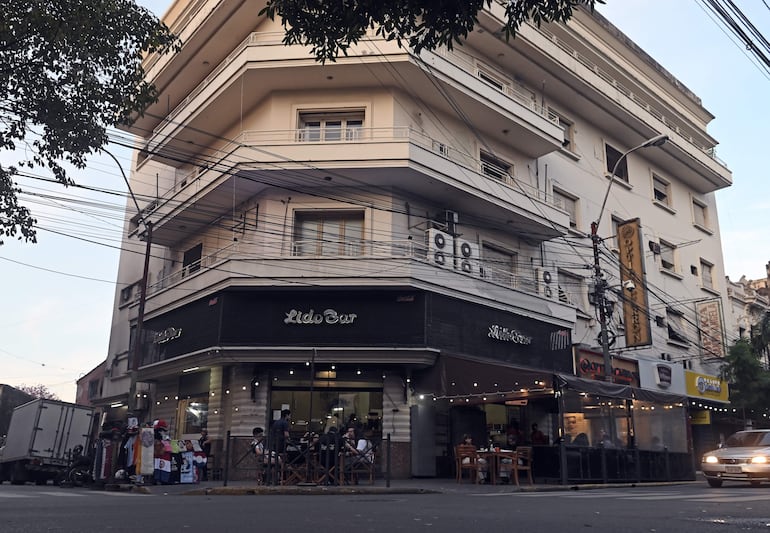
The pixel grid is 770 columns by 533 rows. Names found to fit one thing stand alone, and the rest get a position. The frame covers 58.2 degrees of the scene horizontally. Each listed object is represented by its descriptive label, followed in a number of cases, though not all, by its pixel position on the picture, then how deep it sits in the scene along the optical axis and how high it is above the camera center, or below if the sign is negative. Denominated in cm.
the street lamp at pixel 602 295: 2192 +526
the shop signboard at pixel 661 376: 2988 +378
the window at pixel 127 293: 3161 +720
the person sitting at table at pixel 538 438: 1977 +69
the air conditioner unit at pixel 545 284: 2598 +651
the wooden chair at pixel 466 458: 1829 +9
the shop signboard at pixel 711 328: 3444 +666
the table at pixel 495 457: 1750 +12
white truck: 2202 +46
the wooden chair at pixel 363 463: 1648 -8
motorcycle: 1910 -51
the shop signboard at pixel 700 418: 3253 +220
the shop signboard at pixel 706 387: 3123 +354
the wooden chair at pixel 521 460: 1727 +3
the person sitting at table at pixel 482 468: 1791 -16
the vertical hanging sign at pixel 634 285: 2736 +694
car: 1598 +12
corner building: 2120 +726
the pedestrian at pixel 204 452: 1917 +14
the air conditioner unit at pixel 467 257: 2309 +665
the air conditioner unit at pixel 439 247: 2220 +670
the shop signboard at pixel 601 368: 2653 +373
